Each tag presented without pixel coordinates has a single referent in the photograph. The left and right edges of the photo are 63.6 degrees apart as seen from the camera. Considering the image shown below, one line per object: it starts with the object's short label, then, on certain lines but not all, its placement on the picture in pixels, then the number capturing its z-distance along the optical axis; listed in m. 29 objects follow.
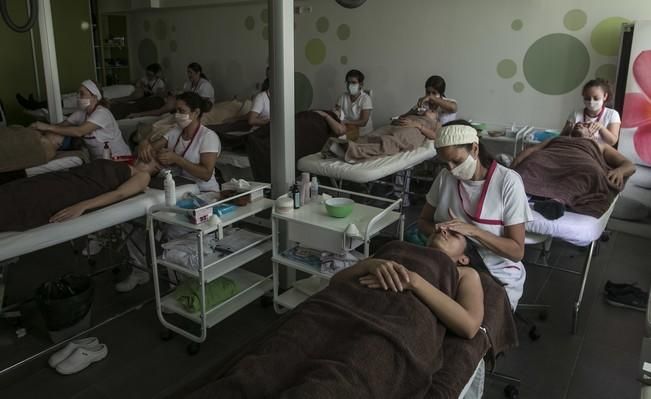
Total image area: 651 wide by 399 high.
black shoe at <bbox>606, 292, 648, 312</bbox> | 2.90
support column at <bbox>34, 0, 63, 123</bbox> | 4.00
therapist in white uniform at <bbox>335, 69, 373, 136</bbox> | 4.95
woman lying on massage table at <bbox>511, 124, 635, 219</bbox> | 2.76
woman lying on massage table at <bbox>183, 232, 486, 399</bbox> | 1.23
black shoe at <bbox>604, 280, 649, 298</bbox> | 2.98
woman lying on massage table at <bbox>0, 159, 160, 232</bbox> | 2.26
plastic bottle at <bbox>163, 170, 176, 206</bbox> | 2.53
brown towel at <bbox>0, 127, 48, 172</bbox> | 2.88
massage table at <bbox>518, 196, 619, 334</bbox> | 2.54
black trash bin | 2.48
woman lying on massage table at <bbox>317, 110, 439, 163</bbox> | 3.62
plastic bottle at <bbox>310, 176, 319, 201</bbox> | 2.76
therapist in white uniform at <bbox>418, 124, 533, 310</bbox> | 2.06
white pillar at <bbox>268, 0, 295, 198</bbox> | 2.66
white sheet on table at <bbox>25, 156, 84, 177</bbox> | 3.40
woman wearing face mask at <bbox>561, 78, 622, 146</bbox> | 3.53
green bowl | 2.41
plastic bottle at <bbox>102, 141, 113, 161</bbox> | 3.39
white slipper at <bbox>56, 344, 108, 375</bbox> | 2.32
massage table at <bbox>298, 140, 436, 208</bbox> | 3.39
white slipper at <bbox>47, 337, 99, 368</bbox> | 2.36
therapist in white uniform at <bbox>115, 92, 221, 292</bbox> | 2.95
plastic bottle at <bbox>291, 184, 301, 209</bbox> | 2.58
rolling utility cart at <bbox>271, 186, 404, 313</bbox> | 2.30
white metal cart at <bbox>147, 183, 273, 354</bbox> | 2.37
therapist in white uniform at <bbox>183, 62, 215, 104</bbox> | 6.07
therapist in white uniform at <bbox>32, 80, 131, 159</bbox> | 3.63
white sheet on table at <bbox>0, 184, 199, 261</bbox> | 2.17
